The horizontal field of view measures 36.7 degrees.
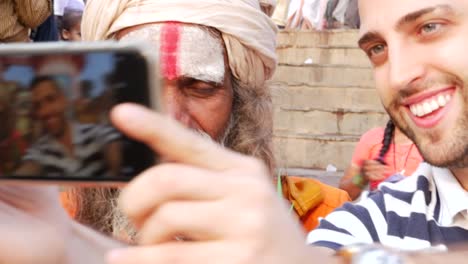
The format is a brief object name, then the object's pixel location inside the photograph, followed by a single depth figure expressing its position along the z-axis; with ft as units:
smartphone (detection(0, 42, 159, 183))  2.98
